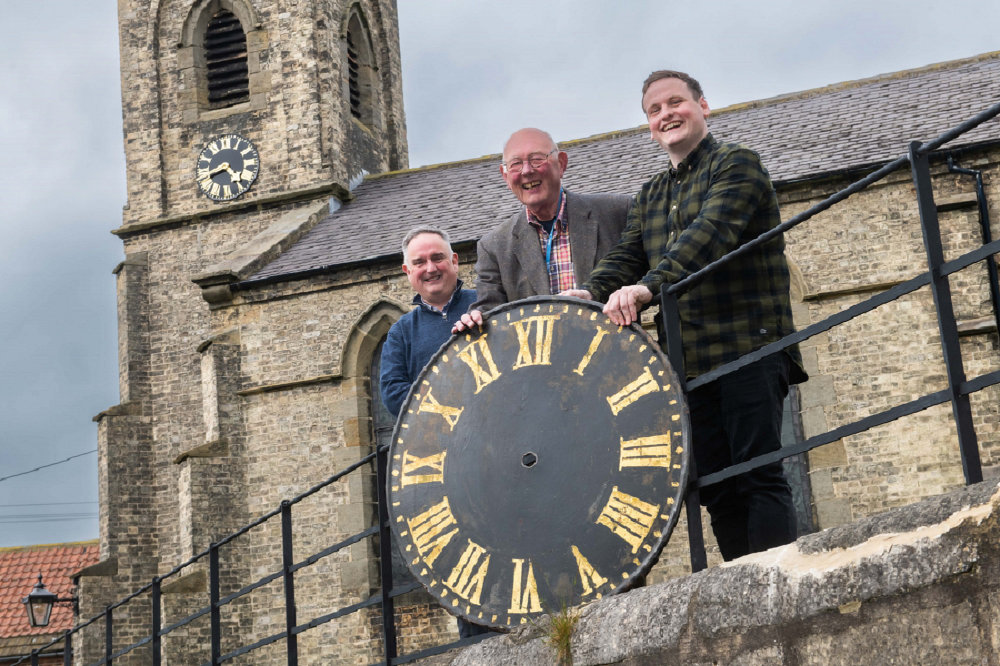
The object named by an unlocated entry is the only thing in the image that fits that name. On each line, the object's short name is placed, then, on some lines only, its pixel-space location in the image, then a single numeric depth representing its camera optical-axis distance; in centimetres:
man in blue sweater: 564
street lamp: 1892
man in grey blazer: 494
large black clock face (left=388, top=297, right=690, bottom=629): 405
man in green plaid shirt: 422
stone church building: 1568
